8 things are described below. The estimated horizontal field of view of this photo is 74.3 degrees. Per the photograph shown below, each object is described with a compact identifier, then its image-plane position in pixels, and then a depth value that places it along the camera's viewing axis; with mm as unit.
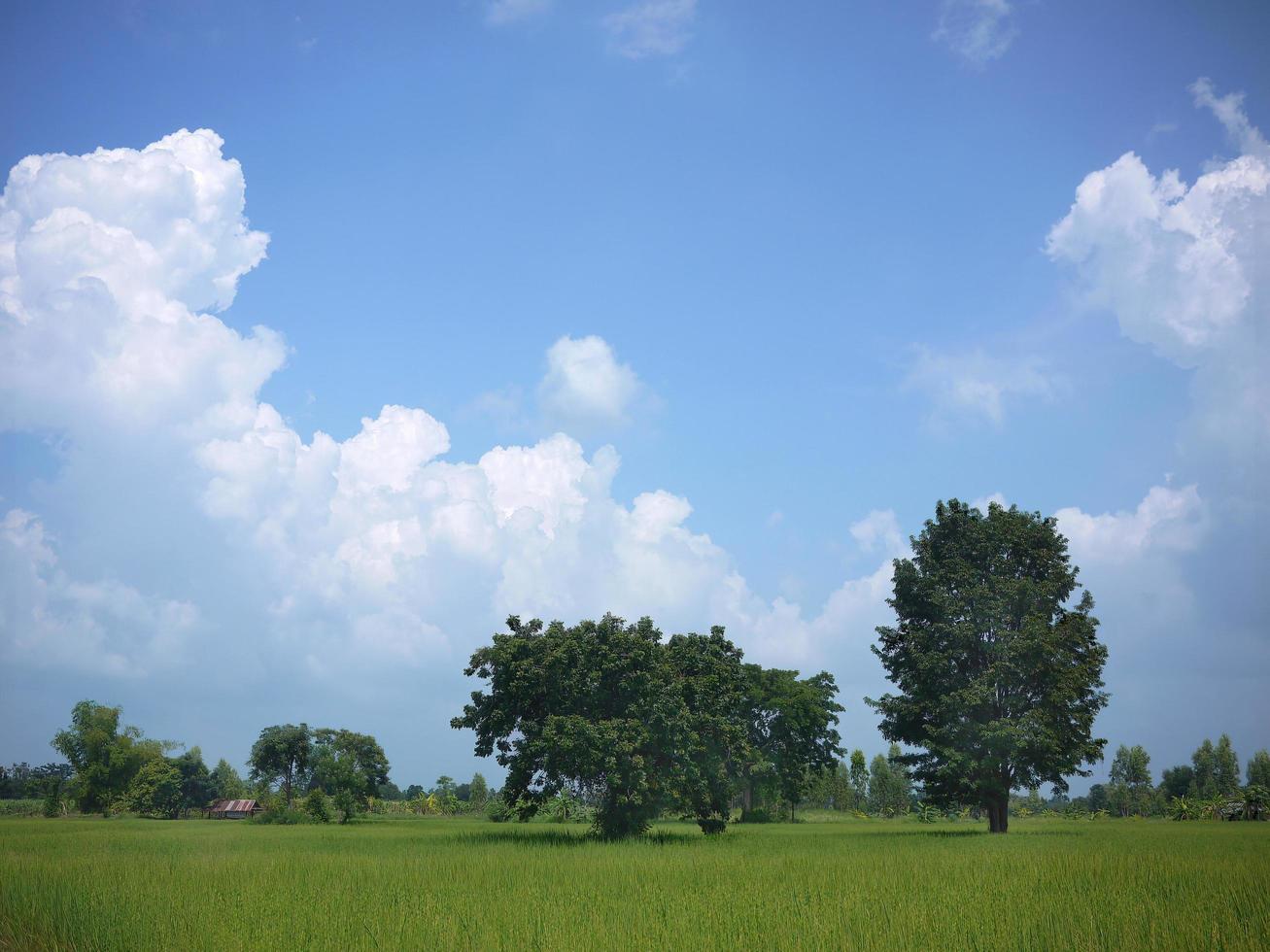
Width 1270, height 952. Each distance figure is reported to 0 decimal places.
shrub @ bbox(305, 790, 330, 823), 62219
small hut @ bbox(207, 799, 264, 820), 81812
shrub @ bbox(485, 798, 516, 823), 32562
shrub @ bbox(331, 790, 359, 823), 61281
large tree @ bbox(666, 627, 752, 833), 32969
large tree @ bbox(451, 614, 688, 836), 30344
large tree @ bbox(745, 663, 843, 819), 54406
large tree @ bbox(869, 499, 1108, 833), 33250
